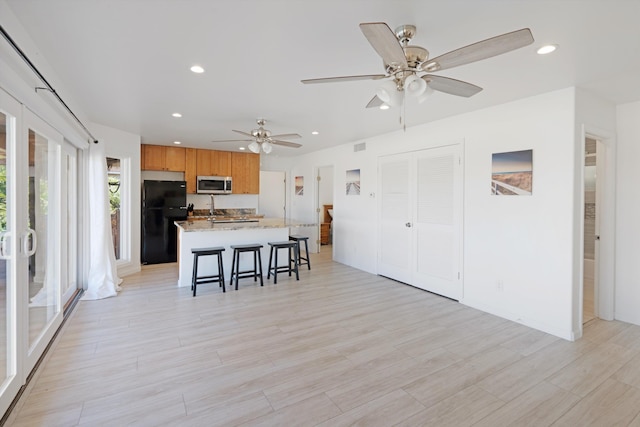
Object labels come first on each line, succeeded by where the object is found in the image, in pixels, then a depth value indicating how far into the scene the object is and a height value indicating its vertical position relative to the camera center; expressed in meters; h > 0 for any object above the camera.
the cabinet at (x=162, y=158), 6.52 +1.08
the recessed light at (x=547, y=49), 2.24 +1.18
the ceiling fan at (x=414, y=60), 1.55 +0.86
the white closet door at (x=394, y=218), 5.02 -0.15
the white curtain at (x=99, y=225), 4.32 -0.24
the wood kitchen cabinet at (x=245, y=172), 7.50 +0.89
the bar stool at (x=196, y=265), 4.39 -0.81
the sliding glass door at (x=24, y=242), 2.08 -0.26
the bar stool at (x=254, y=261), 4.74 -0.83
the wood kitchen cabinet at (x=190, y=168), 6.88 +0.90
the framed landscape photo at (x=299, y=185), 8.12 +0.62
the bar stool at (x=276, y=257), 5.07 -0.83
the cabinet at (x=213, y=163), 7.04 +1.06
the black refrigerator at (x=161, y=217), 6.21 -0.17
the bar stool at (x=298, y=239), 5.62 -0.55
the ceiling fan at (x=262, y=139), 4.44 +1.01
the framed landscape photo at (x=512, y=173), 3.39 +0.41
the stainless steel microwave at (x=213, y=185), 7.00 +0.55
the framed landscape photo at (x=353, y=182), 6.11 +0.53
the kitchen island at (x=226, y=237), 4.79 -0.47
